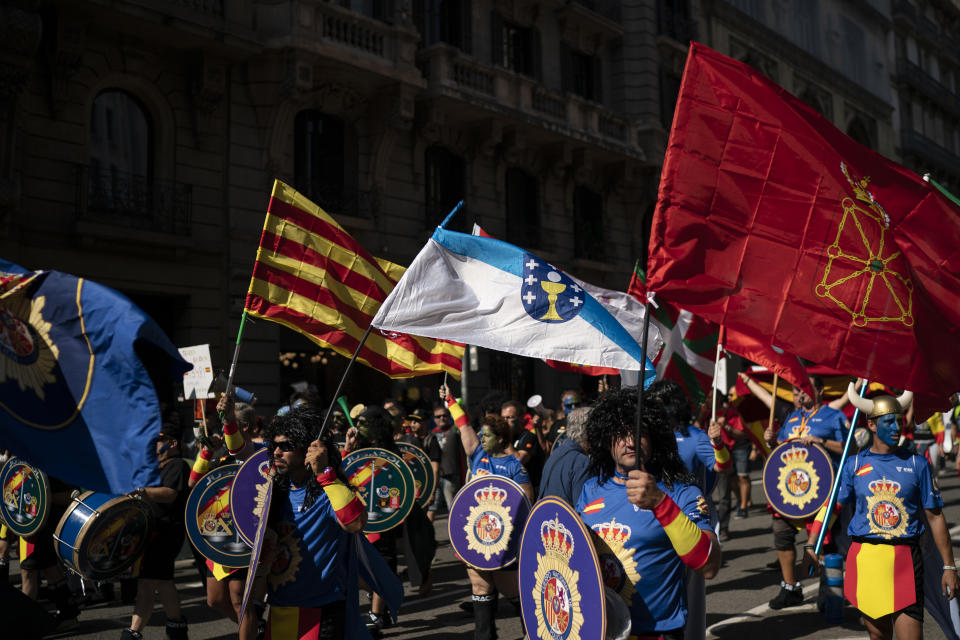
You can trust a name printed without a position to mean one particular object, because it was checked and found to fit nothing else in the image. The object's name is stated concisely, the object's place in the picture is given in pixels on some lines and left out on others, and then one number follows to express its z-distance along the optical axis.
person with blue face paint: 5.52
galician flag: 5.98
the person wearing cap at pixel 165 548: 6.59
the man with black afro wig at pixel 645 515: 3.42
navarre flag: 4.87
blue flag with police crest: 3.03
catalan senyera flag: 7.46
